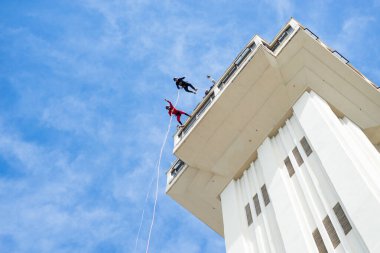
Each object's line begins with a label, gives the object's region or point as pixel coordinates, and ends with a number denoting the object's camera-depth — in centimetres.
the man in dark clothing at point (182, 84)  3247
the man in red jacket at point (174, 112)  3181
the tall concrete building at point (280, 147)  1955
